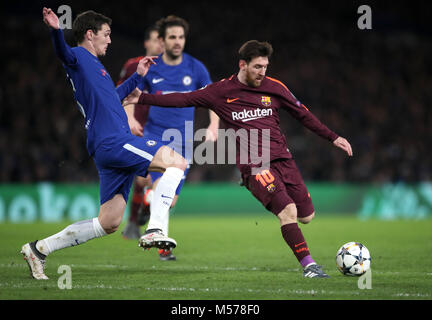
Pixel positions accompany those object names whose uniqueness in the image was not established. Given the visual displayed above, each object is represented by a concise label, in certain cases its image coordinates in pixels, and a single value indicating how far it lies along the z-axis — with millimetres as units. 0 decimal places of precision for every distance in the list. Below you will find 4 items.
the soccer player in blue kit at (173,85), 16656
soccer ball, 12477
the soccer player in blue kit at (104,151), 11406
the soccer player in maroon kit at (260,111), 13109
